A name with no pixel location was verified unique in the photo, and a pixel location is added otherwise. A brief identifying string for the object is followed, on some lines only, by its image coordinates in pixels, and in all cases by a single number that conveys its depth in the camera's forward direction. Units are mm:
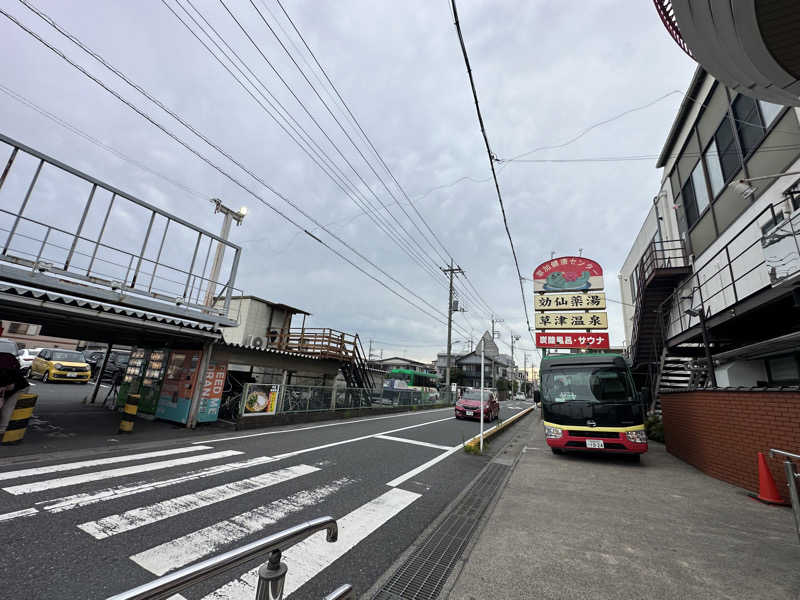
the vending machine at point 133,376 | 12002
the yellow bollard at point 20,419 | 6527
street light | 14234
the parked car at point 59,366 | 18562
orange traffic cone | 5184
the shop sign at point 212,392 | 10383
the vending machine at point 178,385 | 10375
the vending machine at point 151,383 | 11234
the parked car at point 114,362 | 19756
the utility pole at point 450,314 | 31078
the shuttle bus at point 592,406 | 7688
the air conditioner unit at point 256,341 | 19869
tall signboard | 14570
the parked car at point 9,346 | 14056
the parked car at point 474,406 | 17381
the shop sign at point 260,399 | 10837
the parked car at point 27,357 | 19969
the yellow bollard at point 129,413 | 8359
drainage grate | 2880
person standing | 6930
